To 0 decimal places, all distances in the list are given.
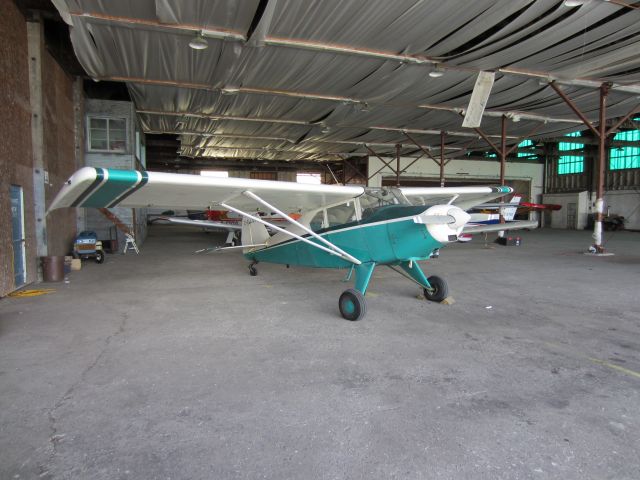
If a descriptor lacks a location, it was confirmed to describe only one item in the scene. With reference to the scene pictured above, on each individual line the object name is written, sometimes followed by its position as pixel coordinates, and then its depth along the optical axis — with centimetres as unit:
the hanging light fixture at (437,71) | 908
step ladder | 1274
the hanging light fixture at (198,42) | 724
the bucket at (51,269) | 766
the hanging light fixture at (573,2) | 605
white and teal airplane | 448
